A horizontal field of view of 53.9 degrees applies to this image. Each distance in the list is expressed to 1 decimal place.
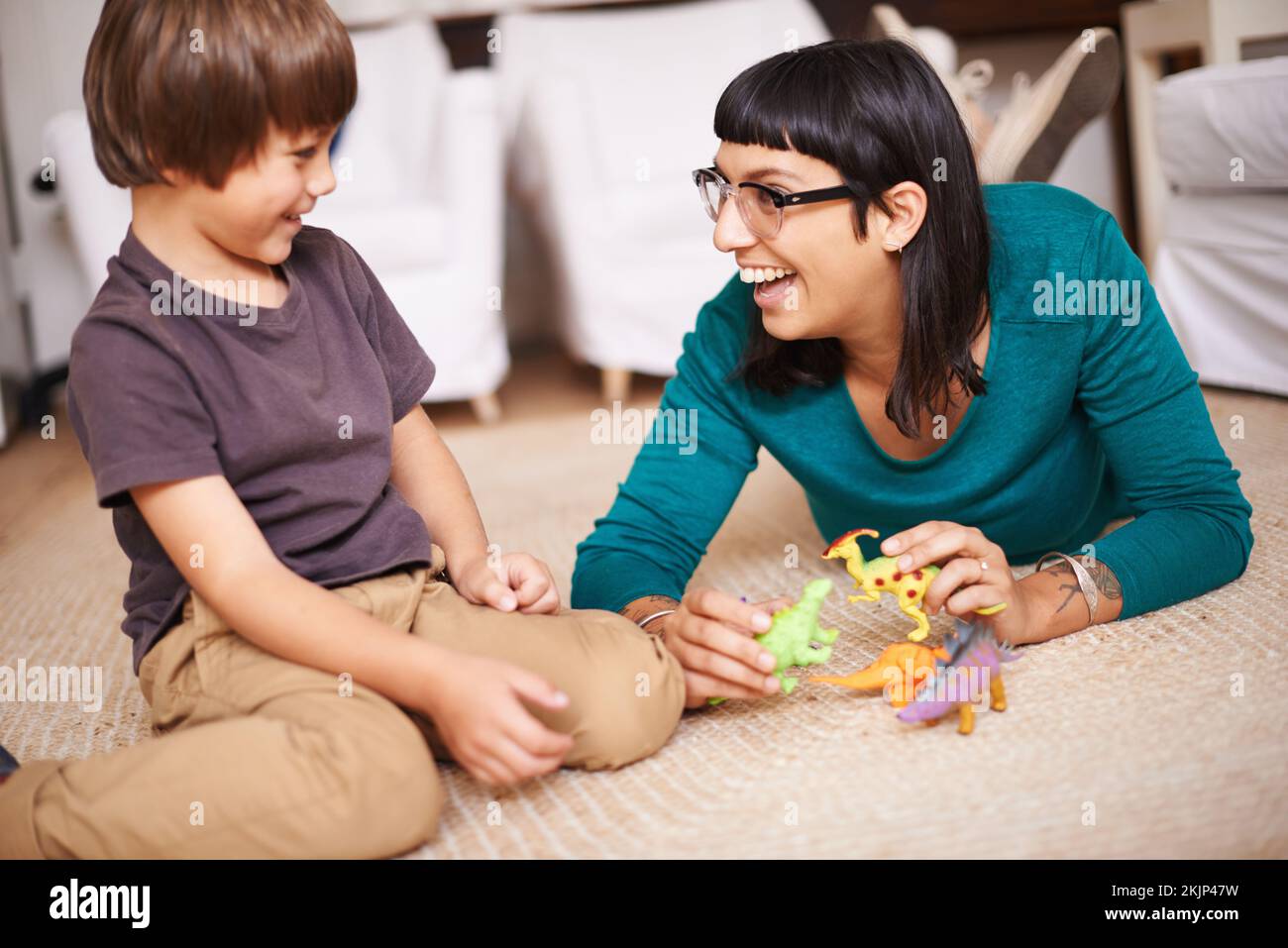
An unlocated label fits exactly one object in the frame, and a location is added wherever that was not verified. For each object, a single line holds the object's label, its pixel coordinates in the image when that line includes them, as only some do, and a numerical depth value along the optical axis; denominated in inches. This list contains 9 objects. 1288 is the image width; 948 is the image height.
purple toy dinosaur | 37.9
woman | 42.9
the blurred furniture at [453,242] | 95.7
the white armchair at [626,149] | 98.3
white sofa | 76.4
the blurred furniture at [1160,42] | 93.4
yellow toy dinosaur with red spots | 40.3
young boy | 32.2
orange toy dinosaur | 40.1
